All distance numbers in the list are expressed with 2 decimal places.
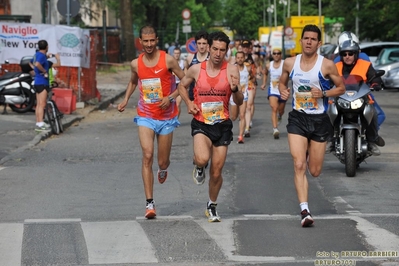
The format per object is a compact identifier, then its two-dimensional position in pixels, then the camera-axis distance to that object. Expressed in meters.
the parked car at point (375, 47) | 38.25
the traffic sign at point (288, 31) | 63.29
